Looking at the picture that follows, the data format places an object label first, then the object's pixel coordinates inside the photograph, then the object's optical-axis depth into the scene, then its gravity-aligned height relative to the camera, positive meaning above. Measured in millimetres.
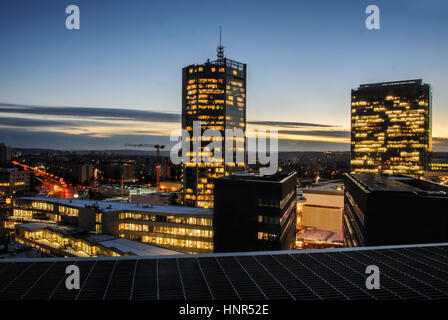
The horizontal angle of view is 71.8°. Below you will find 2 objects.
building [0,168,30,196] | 118812 -11261
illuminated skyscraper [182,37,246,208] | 121000 +16380
